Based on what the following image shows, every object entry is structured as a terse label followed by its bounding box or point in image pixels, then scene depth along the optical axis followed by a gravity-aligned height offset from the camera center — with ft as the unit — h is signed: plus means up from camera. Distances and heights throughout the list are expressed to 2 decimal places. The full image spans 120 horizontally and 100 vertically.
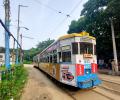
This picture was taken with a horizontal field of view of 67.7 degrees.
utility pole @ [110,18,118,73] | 35.80 +2.86
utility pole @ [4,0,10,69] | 20.89 +8.63
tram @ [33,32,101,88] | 15.75 -0.94
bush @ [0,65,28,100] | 10.92 -4.20
